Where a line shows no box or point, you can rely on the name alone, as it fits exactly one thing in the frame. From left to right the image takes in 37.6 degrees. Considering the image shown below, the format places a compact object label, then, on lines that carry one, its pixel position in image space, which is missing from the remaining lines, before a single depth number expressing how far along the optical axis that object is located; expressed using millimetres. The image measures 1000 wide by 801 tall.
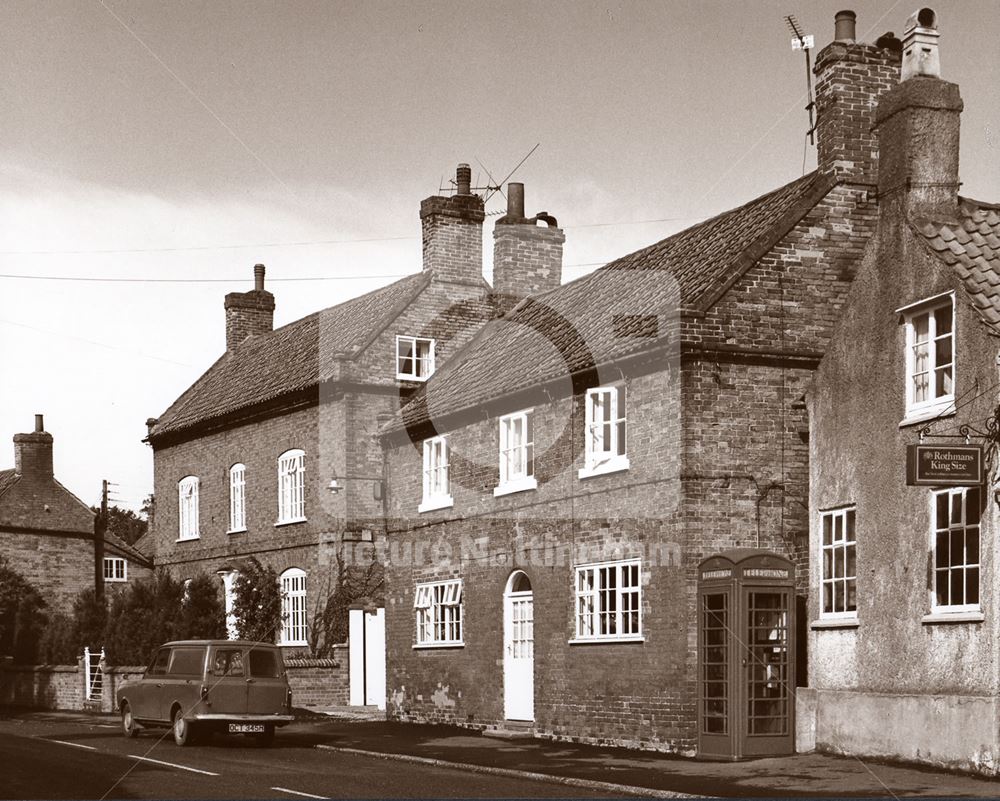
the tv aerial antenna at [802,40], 24359
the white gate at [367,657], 31303
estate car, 22422
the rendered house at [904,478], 17406
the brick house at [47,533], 48438
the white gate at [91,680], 37469
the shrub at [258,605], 35844
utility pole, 50125
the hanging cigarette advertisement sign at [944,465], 16906
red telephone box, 19734
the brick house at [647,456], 21547
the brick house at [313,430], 34500
